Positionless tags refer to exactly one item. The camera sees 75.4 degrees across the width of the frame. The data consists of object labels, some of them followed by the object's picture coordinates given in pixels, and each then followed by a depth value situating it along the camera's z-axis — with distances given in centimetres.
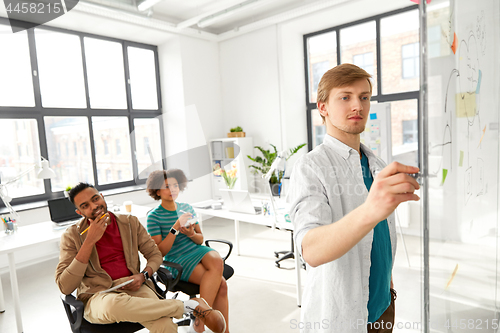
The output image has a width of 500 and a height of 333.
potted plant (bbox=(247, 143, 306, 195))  526
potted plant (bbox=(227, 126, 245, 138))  582
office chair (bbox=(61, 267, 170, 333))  179
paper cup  365
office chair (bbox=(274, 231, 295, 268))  375
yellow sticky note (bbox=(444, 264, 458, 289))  78
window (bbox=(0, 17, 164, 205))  443
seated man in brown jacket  186
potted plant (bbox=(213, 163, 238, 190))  376
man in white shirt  90
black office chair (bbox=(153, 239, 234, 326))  220
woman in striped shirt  232
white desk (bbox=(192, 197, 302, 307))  288
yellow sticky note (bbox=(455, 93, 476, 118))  84
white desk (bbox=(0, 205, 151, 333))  259
